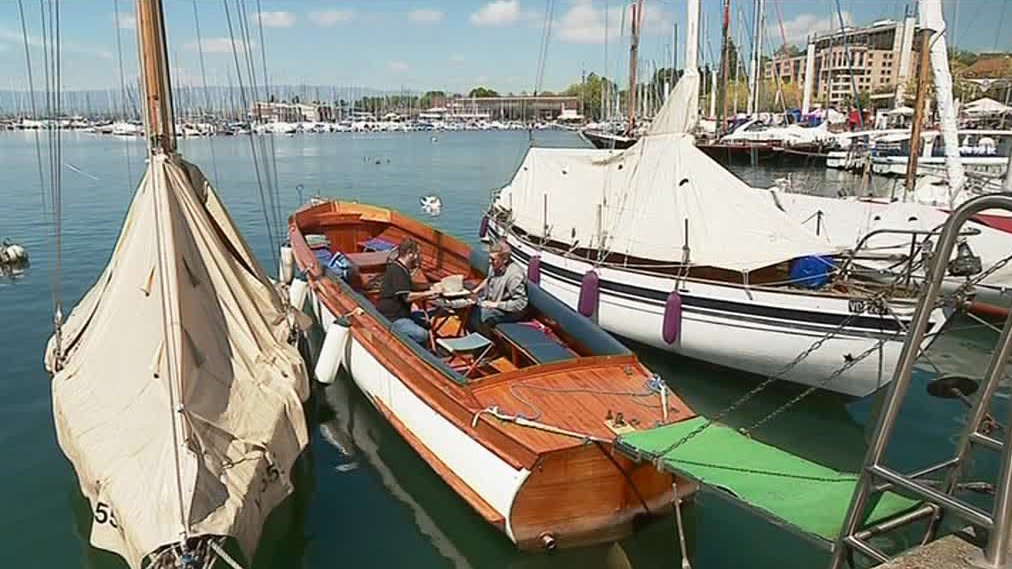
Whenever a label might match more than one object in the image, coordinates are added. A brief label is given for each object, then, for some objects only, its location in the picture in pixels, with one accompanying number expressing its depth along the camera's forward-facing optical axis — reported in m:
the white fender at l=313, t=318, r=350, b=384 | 9.10
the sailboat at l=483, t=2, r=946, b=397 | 9.51
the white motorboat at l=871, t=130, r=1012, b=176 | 31.14
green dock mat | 4.23
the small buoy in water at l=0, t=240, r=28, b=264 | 18.47
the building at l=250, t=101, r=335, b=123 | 136.00
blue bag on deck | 10.50
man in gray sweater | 9.04
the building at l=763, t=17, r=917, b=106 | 54.83
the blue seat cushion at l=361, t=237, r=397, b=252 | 14.19
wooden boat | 6.07
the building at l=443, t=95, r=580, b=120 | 161.88
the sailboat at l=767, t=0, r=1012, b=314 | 13.37
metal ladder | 2.85
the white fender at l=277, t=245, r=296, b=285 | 13.66
